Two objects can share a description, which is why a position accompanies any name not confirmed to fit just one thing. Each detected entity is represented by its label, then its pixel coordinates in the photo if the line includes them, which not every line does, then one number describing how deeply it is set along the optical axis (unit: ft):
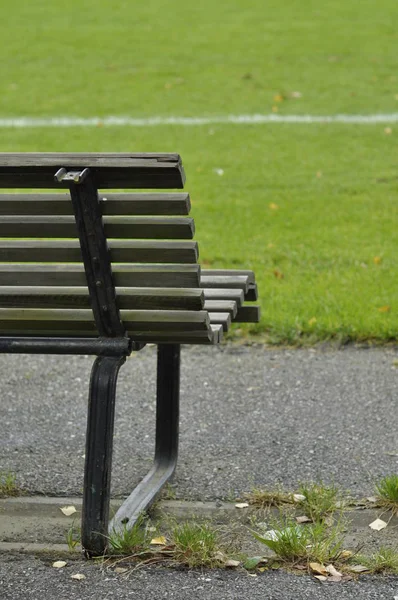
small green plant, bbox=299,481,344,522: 23.18
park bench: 19.29
